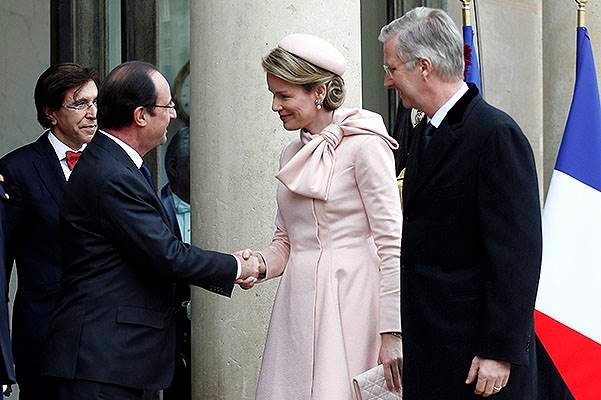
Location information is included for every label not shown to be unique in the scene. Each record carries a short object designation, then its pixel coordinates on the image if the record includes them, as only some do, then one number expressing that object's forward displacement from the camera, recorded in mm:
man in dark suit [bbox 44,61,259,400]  9211
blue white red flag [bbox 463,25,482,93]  13547
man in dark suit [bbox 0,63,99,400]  10937
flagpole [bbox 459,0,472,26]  13613
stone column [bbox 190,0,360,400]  11641
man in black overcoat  8062
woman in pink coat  9687
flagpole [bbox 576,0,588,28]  13492
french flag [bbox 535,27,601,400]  12266
